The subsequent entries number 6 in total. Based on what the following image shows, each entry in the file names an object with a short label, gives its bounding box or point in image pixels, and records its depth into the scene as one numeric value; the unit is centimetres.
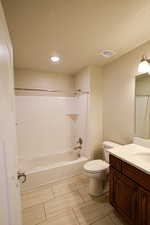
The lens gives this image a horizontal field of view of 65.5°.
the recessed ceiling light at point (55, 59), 210
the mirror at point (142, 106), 172
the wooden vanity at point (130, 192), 111
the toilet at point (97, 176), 184
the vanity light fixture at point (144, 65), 160
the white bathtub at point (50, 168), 210
